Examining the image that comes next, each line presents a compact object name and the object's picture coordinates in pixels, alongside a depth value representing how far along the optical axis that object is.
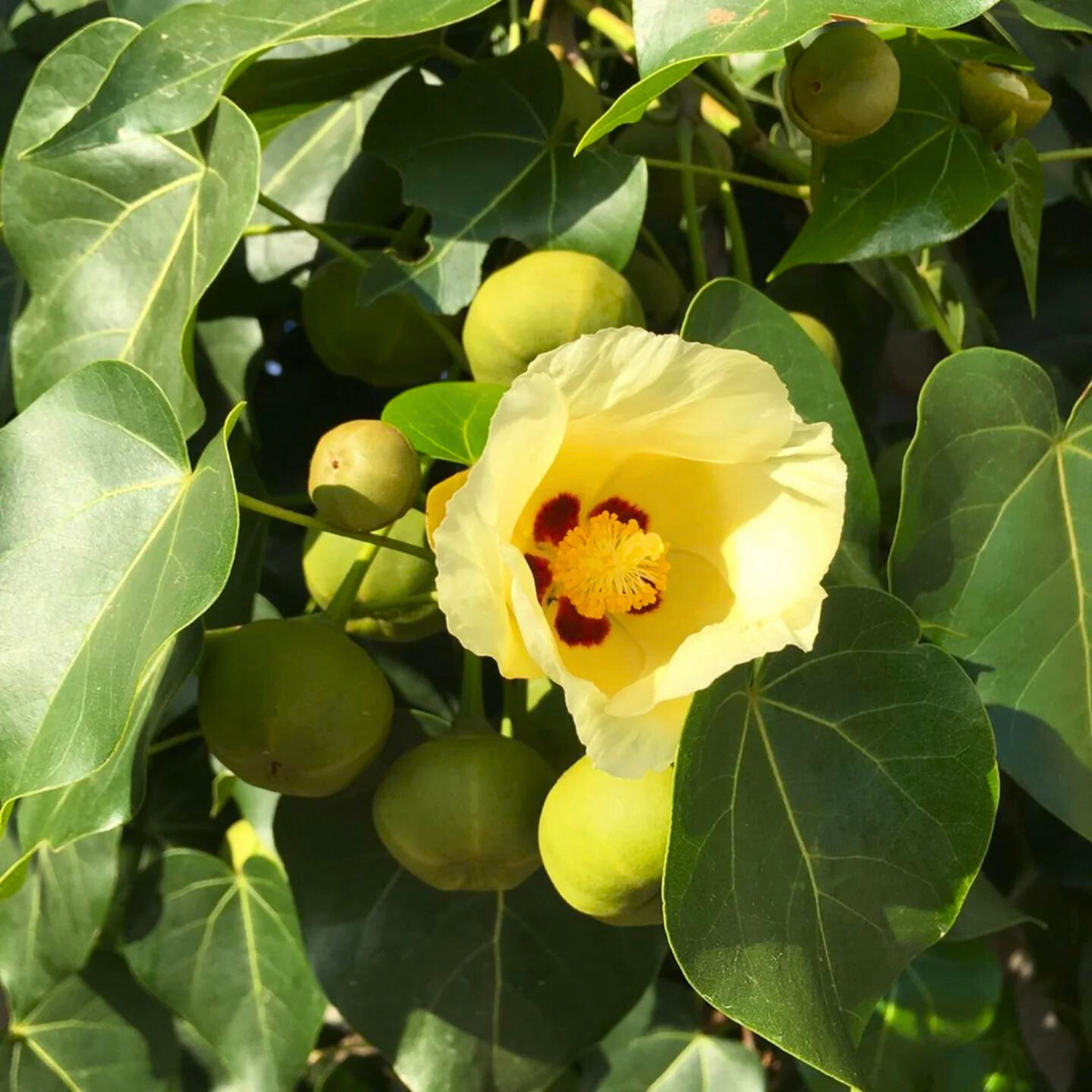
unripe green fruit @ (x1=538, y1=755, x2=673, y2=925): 0.26
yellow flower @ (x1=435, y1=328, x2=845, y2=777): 0.23
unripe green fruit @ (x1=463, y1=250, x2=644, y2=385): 0.28
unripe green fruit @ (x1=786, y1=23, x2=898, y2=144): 0.28
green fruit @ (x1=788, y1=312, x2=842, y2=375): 0.31
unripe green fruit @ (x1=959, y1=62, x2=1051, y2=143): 0.31
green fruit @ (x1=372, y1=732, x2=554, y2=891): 0.27
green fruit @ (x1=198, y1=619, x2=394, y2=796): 0.27
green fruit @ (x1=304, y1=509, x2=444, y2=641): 0.30
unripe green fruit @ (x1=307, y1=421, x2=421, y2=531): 0.26
